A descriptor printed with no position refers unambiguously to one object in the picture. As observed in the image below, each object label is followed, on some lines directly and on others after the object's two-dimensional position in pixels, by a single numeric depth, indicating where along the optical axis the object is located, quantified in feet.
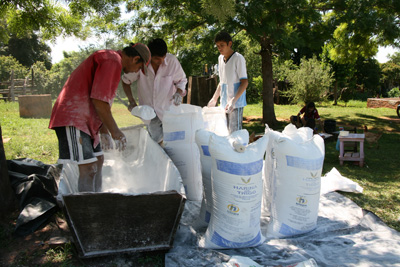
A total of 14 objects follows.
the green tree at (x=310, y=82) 38.32
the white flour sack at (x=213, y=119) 11.80
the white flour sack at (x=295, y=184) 8.13
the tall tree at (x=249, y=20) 18.56
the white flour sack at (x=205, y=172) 8.85
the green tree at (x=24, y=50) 83.97
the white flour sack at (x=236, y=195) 7.47
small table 15.57
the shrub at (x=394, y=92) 60.49
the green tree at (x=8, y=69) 63.41
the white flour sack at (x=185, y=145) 10.64
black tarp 8.70
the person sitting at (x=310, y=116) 20.74
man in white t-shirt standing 12.24
